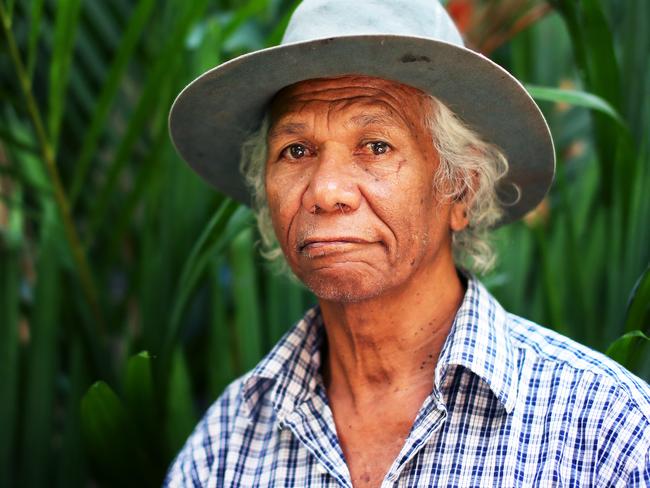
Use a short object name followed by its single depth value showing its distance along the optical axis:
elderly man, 1.17
